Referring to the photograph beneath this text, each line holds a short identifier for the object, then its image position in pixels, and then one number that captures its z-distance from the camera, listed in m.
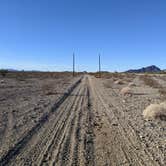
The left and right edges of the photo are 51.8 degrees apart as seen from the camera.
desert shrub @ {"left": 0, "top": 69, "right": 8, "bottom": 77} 47.31
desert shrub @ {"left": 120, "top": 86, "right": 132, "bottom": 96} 16.90
